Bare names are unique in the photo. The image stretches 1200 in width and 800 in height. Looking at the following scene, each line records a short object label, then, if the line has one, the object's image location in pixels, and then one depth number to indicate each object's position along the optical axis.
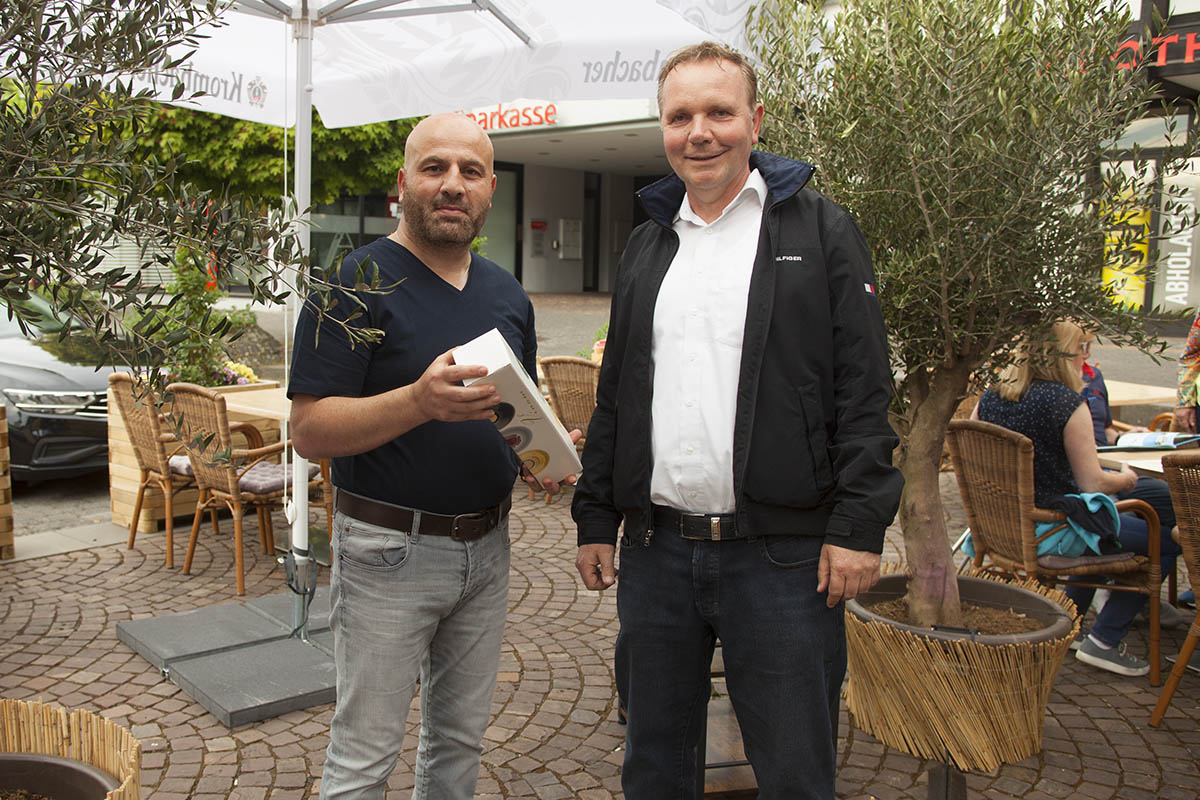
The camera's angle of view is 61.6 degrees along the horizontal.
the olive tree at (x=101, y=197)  1.57
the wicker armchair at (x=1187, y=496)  3.83
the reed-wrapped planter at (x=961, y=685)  3.40
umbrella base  4.06
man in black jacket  2.28
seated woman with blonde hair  4.53
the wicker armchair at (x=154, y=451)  5.85
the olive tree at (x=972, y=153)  3.11
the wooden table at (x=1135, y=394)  7.02
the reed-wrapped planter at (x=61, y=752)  2.23
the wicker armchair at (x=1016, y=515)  4.39
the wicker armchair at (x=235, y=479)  5.34
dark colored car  7.48
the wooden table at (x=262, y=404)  5.86
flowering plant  7.29
